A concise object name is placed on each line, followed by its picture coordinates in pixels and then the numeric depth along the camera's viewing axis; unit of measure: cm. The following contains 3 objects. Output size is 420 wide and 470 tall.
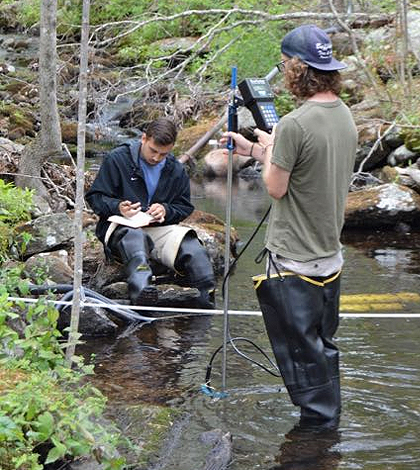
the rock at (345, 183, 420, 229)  1077
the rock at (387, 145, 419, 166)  1309
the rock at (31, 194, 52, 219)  829
